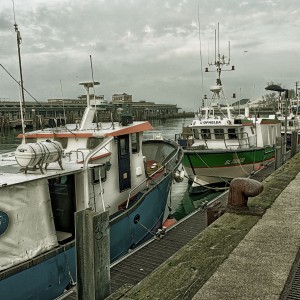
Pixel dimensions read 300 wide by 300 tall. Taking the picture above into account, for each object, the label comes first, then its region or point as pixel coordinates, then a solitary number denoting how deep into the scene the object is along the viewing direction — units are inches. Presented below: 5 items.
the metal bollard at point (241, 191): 269.6
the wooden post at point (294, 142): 666.8
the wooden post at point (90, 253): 159.6
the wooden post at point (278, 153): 559.5
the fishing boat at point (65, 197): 225.9
